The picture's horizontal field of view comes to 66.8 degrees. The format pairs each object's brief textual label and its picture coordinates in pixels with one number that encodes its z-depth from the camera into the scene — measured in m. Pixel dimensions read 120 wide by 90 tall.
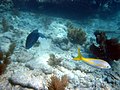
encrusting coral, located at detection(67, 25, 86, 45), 4.48
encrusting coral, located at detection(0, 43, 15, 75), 2.82
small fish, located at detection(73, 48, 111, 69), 2.15
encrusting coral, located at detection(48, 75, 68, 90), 2.44
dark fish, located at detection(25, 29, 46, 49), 2.88
